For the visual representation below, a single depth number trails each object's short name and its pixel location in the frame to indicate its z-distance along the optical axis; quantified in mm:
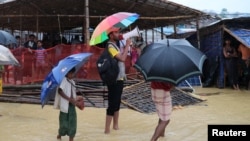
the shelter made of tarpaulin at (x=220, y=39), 13534
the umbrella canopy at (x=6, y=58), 7732
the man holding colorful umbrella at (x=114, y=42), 6484
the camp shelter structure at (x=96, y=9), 14945
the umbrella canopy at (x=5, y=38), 13702
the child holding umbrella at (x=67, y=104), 5934
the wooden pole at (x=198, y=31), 15045
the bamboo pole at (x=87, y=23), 13555
